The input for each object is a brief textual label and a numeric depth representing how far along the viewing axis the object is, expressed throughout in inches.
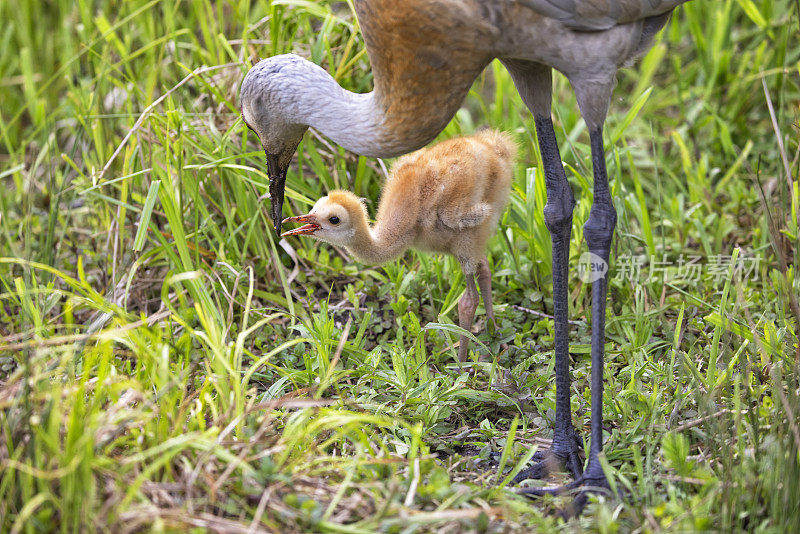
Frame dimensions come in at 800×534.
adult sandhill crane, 242.8
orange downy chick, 299.1
